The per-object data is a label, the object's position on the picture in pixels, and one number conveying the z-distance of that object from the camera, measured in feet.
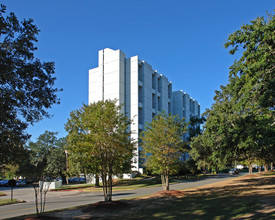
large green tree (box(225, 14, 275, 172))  40.81
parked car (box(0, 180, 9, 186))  163.59
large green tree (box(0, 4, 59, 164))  27.91
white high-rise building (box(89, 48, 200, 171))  171.73
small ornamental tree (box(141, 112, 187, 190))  67.59
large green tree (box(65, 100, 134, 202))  47.09
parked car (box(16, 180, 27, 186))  159.76
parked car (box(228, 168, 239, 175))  199.95
